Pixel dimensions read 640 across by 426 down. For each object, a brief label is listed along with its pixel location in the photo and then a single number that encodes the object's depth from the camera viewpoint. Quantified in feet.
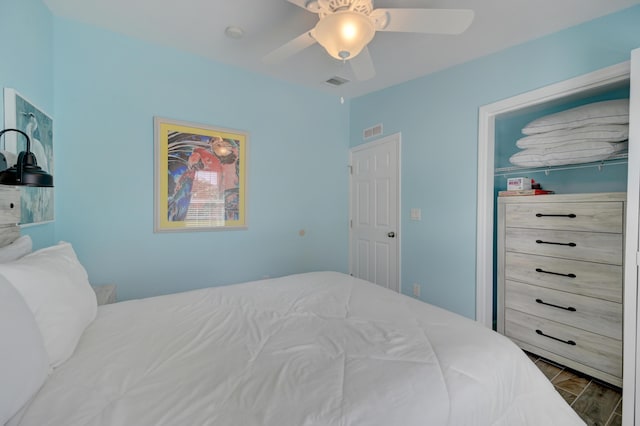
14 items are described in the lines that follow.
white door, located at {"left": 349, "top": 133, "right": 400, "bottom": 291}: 10.78
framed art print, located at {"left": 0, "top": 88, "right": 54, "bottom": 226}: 5.13
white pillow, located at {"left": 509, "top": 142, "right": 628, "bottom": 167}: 6.82
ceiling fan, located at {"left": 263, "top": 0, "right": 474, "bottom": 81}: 4.80
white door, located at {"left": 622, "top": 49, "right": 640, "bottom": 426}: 4.97
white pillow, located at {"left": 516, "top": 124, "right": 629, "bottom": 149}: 6.64
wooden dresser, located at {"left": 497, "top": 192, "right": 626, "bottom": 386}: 6.47
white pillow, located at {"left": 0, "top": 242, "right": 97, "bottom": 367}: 3.10
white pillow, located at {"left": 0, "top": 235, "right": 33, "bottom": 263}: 3.96
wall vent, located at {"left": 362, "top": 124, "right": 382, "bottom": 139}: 11.26
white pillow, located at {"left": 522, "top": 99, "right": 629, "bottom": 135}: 6.61
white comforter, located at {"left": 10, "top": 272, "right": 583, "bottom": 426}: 2.58
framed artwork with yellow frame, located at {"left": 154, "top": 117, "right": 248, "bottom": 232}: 8.59
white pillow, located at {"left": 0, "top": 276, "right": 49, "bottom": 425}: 2.29
